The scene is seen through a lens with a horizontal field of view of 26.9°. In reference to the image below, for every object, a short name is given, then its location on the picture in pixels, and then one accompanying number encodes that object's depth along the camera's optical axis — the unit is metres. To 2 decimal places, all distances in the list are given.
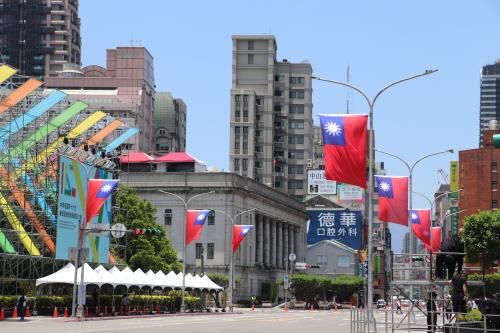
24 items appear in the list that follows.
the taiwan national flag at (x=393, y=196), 50.72
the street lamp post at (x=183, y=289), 77.62
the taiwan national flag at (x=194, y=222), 75.94
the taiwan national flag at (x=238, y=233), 86.19
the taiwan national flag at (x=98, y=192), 63.53
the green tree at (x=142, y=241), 97.12
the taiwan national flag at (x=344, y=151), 36.34
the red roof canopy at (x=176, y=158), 128.75
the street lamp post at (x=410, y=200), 61.36
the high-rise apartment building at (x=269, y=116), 182.12
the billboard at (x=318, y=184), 192.88
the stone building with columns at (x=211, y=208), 117.00
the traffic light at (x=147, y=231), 66.00
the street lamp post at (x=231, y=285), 92.94
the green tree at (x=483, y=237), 101.12
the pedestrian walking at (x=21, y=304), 56.53
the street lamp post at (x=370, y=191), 37.59
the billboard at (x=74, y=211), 70.06
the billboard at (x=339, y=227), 178.62
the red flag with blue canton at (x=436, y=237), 70.20
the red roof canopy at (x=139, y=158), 128.76
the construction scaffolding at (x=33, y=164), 73.31
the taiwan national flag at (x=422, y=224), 62.36
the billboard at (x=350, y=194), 198.62
